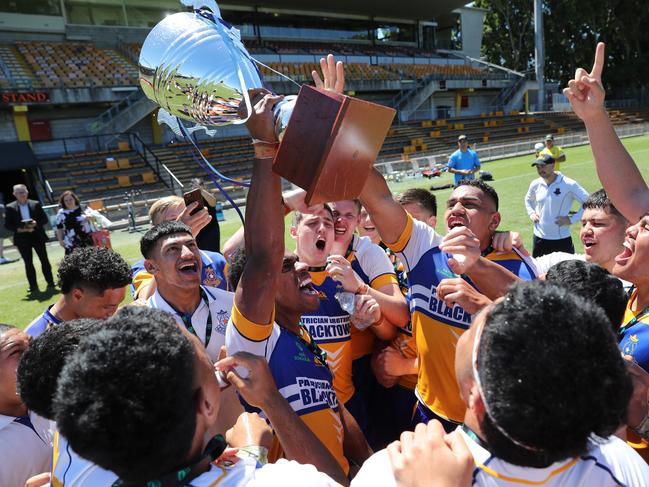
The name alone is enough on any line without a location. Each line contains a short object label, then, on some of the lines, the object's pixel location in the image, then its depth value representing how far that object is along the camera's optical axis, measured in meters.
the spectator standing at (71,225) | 8.56
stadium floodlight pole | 35.72
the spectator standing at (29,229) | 8.73
